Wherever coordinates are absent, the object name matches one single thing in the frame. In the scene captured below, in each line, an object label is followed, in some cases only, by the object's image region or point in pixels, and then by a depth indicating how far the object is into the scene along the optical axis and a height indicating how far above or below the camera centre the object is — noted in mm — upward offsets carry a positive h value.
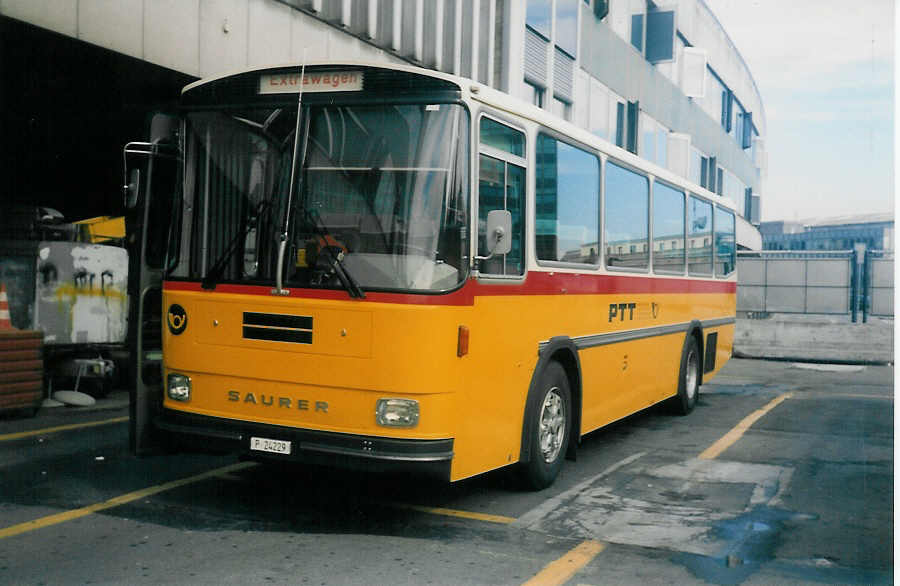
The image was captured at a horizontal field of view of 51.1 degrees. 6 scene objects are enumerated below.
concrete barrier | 21844 -1141
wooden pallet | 10094 -989
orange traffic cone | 10633 -390
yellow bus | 5609 +75
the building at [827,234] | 24000 +2466
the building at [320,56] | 10844 +3762
